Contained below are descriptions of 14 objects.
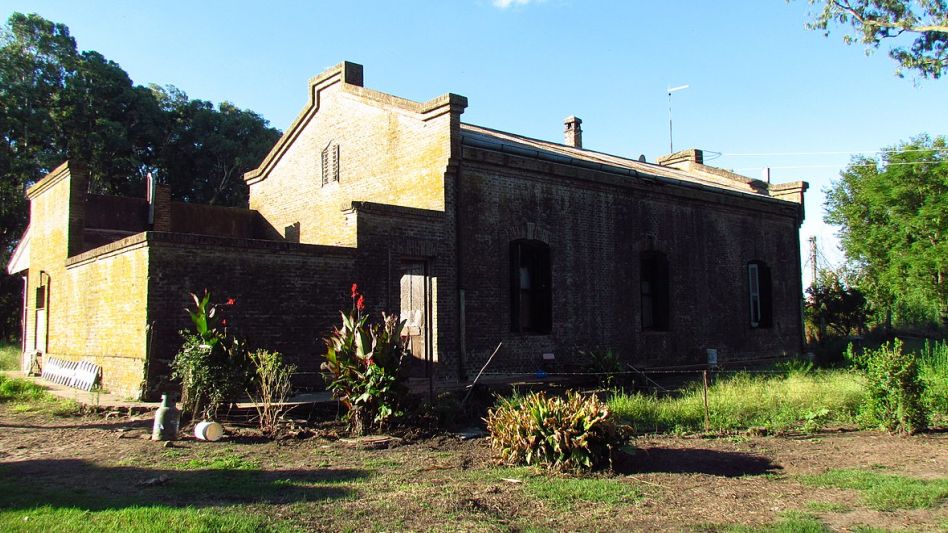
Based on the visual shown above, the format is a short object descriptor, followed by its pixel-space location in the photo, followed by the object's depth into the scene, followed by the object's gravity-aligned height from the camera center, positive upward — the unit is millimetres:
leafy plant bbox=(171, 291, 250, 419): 10477 -576
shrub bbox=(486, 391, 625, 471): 8023 -1234
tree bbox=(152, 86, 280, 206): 36750 +9105
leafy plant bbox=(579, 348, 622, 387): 15633 -897
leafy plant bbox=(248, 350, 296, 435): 10500 -887
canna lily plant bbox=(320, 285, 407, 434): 10289 -640
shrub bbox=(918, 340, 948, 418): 11344 -1020
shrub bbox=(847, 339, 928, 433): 10391 -1040
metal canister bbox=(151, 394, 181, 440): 9539 -1213
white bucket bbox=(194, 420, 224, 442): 9632 -1353
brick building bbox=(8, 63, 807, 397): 12852 +1567
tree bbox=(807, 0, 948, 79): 16609 +6839
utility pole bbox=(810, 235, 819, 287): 42553 +4044
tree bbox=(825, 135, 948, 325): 32781 +4421
